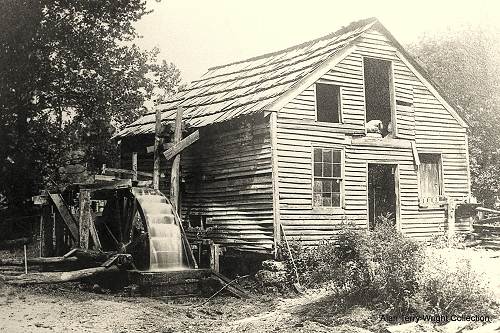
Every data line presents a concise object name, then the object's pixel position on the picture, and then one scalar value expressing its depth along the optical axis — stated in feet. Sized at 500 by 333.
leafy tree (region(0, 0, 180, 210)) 75.66
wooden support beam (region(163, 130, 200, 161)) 43.83
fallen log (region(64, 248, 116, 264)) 40.35
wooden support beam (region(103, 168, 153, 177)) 46.84
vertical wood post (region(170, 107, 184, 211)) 44.66
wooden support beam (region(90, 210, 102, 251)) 43.09
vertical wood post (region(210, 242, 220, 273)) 43.70
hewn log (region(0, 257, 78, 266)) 37.22
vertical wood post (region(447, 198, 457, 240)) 54.60
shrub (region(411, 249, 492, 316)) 27.48
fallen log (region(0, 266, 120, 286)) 31.55
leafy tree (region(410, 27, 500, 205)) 86.99
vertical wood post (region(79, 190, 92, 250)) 42.50
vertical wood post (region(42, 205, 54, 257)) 47.91
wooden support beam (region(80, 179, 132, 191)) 43.98
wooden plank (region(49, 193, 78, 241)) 44.09
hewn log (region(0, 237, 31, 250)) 74.69
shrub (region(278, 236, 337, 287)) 42.55
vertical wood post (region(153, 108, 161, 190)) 44.98
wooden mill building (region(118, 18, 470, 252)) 46.03
